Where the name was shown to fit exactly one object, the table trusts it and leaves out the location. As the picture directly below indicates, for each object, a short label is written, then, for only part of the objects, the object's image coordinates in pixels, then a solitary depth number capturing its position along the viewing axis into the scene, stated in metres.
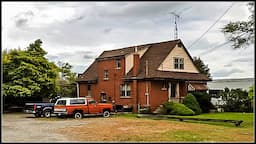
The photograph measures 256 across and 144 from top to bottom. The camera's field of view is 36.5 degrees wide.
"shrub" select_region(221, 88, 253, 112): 36.28
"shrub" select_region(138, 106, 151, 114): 32.19
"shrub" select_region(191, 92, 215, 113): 35.03
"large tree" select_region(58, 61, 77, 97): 46.66
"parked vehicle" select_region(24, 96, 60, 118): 29.23
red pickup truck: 27.47
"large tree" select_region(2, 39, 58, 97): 33.75
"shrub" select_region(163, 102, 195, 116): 30.84
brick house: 33.91
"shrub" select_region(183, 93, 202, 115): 32.66
